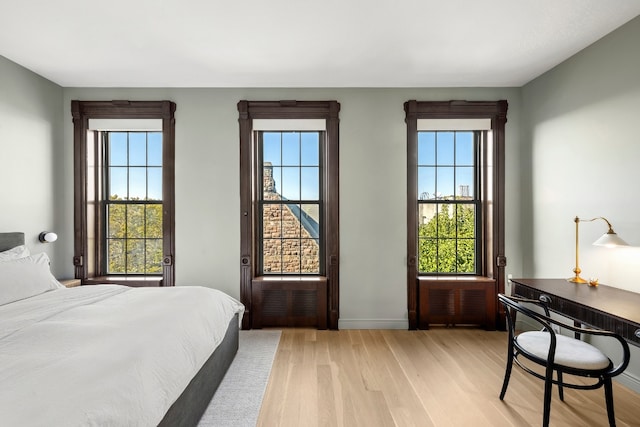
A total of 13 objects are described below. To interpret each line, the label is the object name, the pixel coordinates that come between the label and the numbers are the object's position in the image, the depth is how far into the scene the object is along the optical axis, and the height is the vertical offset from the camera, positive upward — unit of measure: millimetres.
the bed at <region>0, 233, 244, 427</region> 1230 -681
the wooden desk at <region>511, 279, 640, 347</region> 1884 -620
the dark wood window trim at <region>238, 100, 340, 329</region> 3824 +378
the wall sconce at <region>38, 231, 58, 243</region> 3404 -254
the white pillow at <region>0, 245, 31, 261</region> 2826 -367
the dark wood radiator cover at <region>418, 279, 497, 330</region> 3814 -1059
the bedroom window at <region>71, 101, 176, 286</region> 3914 +100
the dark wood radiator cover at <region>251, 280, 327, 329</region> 3812 -1075
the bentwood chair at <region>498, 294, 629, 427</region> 1896 -893
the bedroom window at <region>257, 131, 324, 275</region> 4031 +112
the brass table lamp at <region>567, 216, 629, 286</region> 2457 -212
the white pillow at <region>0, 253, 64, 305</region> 2465 -536
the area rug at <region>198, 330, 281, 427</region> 2150 -1370
